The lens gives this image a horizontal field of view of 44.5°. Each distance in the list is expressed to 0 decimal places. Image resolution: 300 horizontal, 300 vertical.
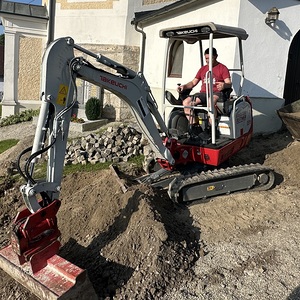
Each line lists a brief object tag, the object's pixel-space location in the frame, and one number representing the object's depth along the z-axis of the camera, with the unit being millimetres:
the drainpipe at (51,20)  13711
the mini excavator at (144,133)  3369
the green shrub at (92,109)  11930
